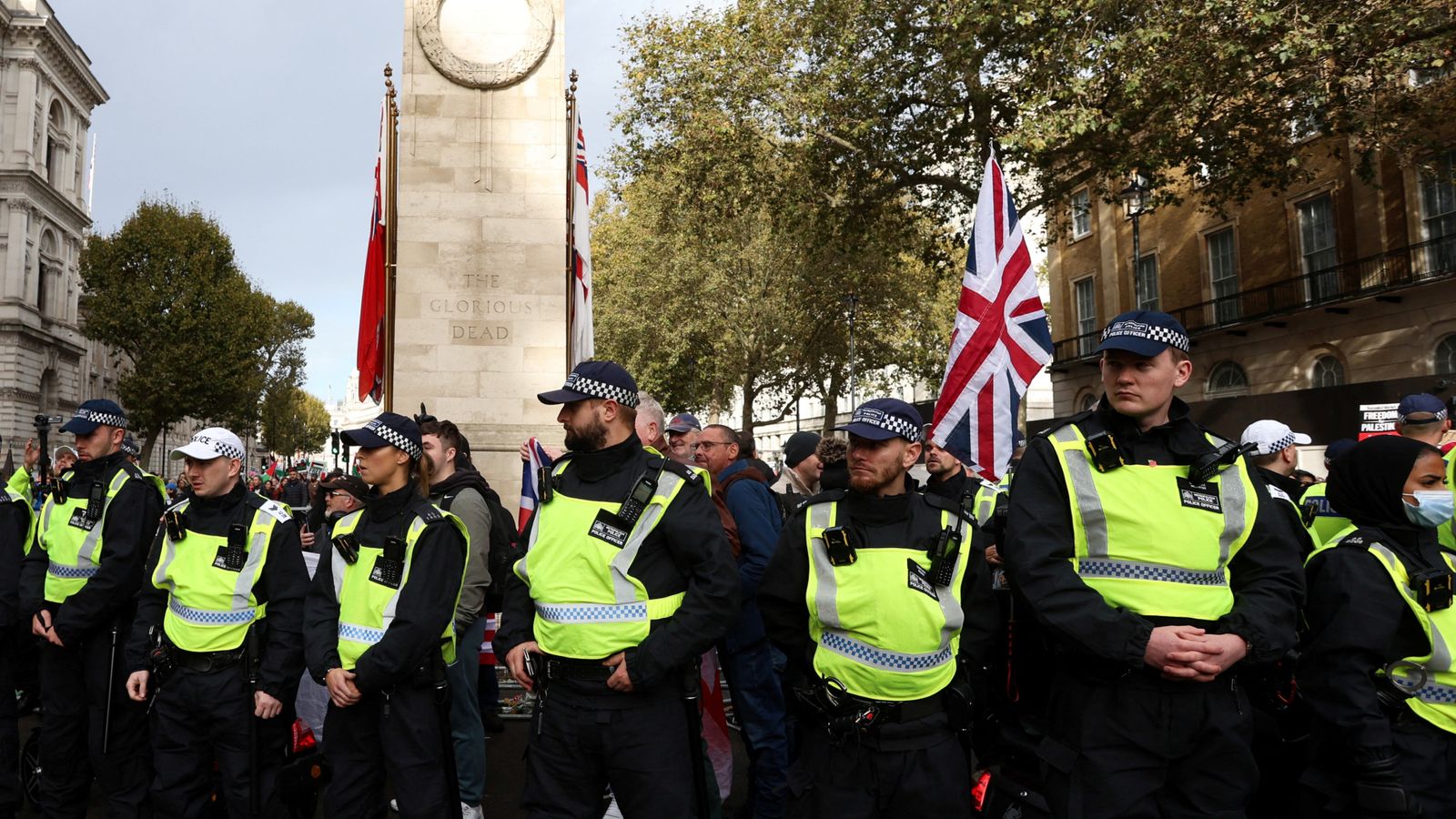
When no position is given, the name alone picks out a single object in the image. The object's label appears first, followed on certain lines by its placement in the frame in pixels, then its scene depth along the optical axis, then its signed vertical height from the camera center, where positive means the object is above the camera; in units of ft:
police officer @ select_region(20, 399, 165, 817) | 15.94 -2.43
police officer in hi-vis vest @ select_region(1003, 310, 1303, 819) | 9.31 -1.38
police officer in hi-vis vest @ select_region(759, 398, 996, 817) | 10.62 -1.98
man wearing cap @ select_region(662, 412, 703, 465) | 21.94 +0.44
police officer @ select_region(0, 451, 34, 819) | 16.96 -2.64
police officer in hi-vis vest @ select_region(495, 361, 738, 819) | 11.30 -1.96
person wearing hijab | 9.98 -2.27
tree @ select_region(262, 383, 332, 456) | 202.59 +9.16
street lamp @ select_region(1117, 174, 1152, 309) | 57.82 +15.38
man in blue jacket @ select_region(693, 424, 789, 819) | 16.88 -3.68
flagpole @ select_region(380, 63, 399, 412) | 34.37 +8.19
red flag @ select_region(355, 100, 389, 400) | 35.60 +5.63
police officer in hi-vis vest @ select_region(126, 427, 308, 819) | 14.24 -2.63
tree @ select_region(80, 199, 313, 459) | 123.95 +18.75
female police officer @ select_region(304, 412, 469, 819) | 12.51 -2.35
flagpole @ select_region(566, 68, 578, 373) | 35.55 +9.13
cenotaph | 34.86 +8.83
